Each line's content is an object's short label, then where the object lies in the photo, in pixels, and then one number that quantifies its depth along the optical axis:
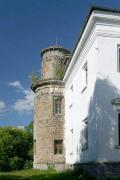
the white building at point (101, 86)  11.16
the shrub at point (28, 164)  23.85
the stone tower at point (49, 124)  18.42
